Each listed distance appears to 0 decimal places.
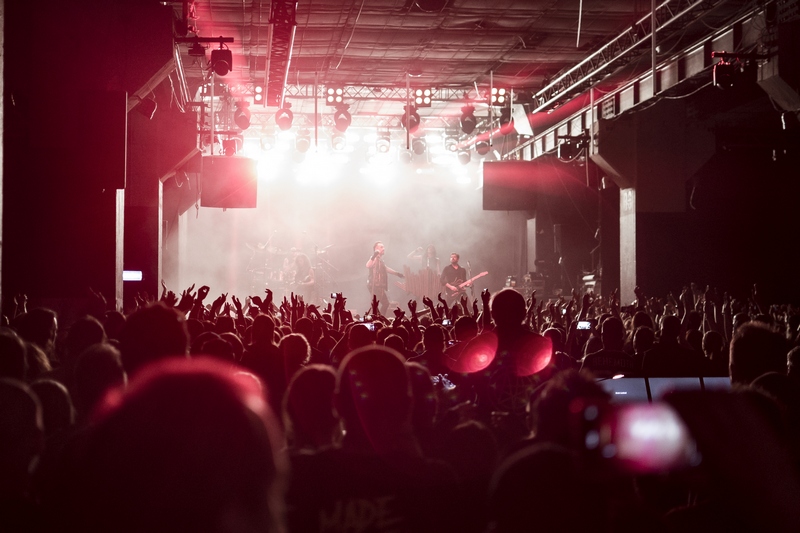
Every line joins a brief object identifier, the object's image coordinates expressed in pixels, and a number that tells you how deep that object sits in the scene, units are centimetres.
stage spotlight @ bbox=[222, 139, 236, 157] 1888
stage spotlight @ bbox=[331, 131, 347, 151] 2195
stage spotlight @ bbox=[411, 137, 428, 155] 2211
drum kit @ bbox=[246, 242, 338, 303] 2498
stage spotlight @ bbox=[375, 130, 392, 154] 2295
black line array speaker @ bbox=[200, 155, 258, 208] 1747
